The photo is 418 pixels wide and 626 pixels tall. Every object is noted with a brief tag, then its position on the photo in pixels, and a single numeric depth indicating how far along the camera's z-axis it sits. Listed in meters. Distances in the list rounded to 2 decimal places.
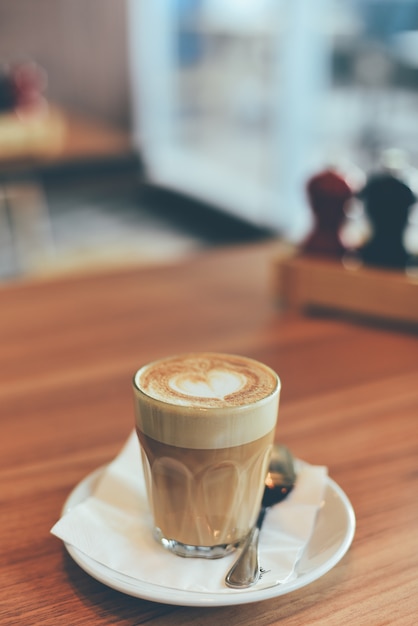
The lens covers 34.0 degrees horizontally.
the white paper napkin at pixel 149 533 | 0.45
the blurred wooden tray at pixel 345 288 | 0.94
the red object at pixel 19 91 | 2.37
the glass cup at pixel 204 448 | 0.46
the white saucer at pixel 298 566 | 0.42
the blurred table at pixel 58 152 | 1.99
